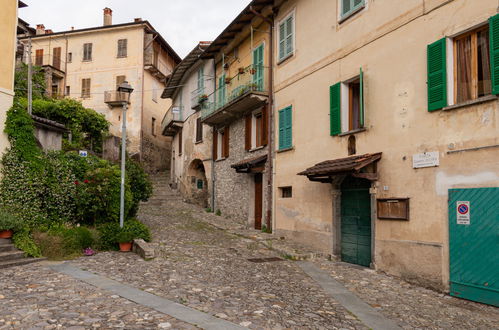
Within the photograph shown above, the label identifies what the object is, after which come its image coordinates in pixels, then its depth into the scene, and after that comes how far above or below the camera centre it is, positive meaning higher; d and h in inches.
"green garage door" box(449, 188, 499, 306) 247.1 -35.7
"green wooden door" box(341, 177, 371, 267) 362.3 -31.0
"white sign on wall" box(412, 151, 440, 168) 289.0 +24.1
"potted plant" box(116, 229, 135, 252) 396.2 -53.1
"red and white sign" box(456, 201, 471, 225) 263.3 -15.3
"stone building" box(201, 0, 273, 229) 551.8 +126.8
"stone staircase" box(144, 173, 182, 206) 855.4 -9.8
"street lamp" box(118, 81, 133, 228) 407.5 +22.8
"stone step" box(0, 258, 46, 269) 312.4 -62.2
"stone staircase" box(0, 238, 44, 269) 317.7 -58.2
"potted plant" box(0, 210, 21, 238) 344.6 -33.0
